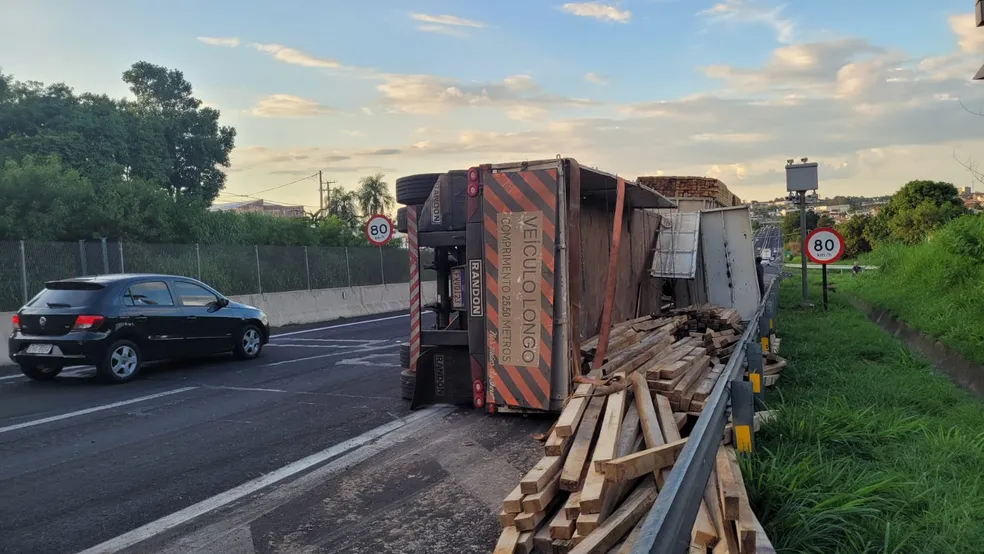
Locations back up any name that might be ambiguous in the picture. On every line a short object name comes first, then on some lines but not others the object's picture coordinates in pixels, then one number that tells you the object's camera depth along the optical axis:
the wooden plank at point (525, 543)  3.54
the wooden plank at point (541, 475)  3.83
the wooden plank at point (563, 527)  3.53
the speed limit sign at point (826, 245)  14.60
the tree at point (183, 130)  41.22
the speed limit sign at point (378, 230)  19.23
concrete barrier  17.84
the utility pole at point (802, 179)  15.47
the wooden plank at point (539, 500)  3.74
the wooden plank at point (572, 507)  3.61
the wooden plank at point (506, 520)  3.74
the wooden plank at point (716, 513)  2.98
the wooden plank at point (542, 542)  3.58
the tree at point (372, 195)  62.25
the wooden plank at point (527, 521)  3.65
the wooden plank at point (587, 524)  3.43
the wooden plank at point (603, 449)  3.52
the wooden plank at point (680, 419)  5.24
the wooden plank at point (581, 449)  3.97
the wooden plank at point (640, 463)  3.72
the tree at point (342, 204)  60.94
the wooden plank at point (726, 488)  3.15
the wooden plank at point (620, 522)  3.22
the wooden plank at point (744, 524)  2.96
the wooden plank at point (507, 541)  3.50
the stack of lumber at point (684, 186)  14.95
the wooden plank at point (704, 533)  3.03
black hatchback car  9.15
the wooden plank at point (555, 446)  4.46
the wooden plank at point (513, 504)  3.79
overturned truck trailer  6.64
